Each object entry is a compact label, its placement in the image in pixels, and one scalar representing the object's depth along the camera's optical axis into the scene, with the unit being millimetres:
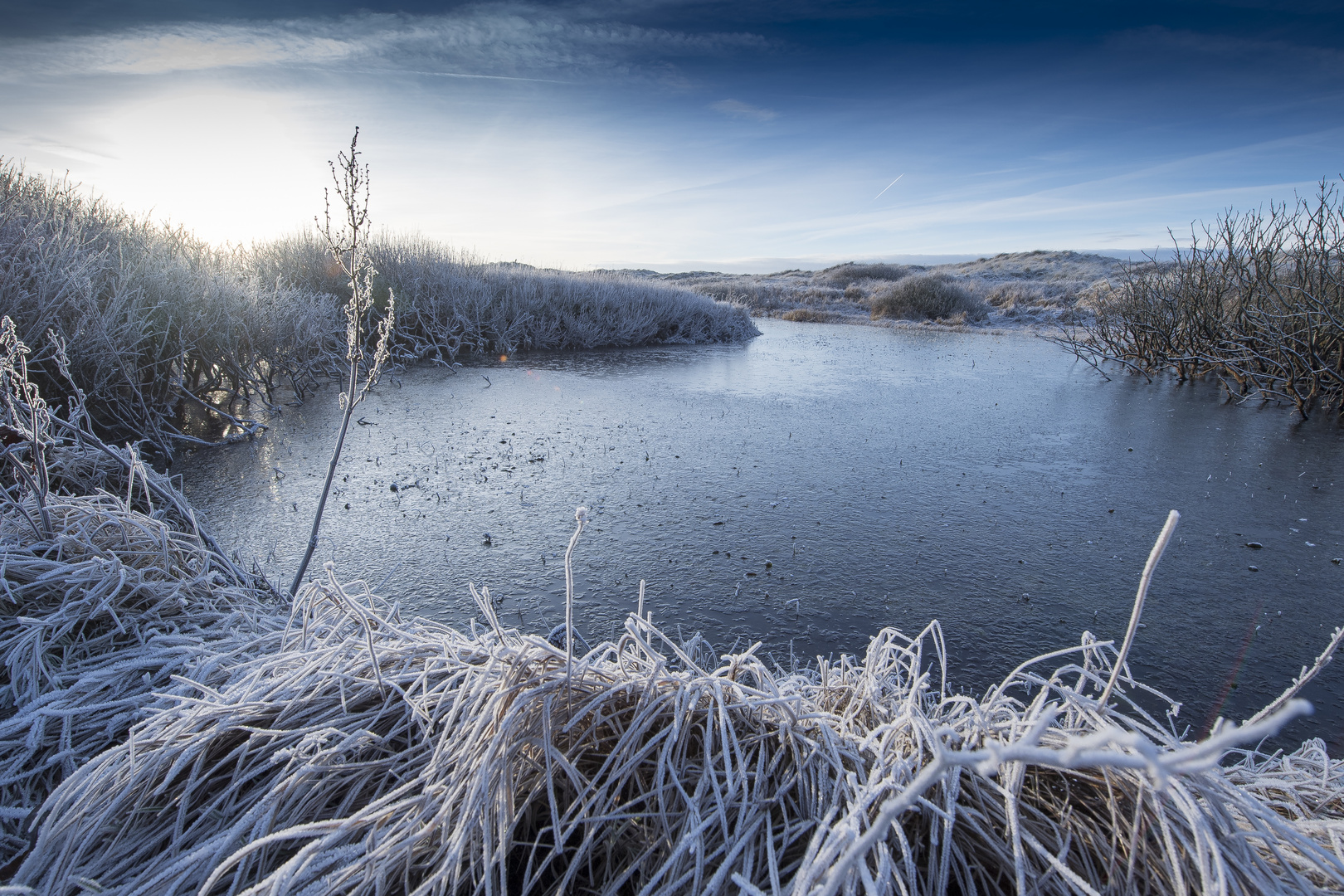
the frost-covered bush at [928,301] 23156
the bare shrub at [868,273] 42562
